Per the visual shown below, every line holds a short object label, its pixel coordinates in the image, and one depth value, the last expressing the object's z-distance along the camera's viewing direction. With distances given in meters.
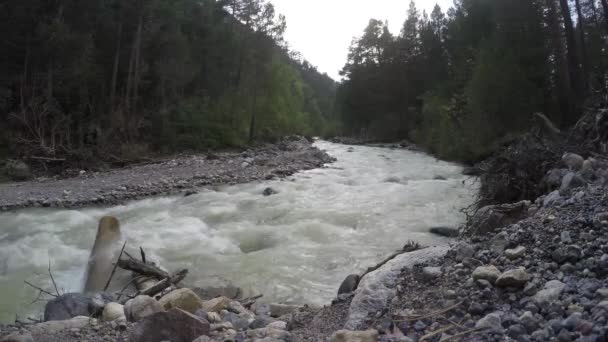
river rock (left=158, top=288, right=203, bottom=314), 3.62
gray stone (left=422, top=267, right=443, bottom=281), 3.14
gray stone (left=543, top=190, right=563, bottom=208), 4.07
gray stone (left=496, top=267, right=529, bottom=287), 2.49
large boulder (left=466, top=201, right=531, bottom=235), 4.36
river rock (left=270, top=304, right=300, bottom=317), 4.10
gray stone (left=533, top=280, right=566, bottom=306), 2.22
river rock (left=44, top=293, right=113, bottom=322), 3.76
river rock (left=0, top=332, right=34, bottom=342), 2.94
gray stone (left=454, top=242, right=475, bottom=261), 3.29
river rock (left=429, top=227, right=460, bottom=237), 6.61
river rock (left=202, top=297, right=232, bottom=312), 3.75
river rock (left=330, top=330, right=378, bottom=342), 2.34
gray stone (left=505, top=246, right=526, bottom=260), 2.91
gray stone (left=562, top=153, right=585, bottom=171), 5.59
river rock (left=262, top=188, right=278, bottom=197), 10.78
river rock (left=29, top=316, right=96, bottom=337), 3.28
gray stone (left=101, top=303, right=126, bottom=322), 3.62
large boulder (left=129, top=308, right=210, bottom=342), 2.82
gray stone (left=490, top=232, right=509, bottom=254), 3.19
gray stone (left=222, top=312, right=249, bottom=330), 3.40
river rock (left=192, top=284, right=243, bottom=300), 4.76
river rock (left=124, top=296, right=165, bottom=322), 3.45
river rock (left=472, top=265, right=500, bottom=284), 2.64
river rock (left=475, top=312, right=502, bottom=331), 2.13
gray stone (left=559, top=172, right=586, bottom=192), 4.56
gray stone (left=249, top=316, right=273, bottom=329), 3.39
